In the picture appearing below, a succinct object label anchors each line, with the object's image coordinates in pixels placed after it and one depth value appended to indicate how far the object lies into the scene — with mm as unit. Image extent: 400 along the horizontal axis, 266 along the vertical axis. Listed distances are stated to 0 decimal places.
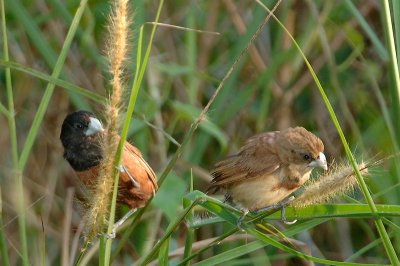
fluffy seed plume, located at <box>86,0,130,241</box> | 3867
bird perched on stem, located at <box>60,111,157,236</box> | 6336
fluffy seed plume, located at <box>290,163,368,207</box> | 3967
